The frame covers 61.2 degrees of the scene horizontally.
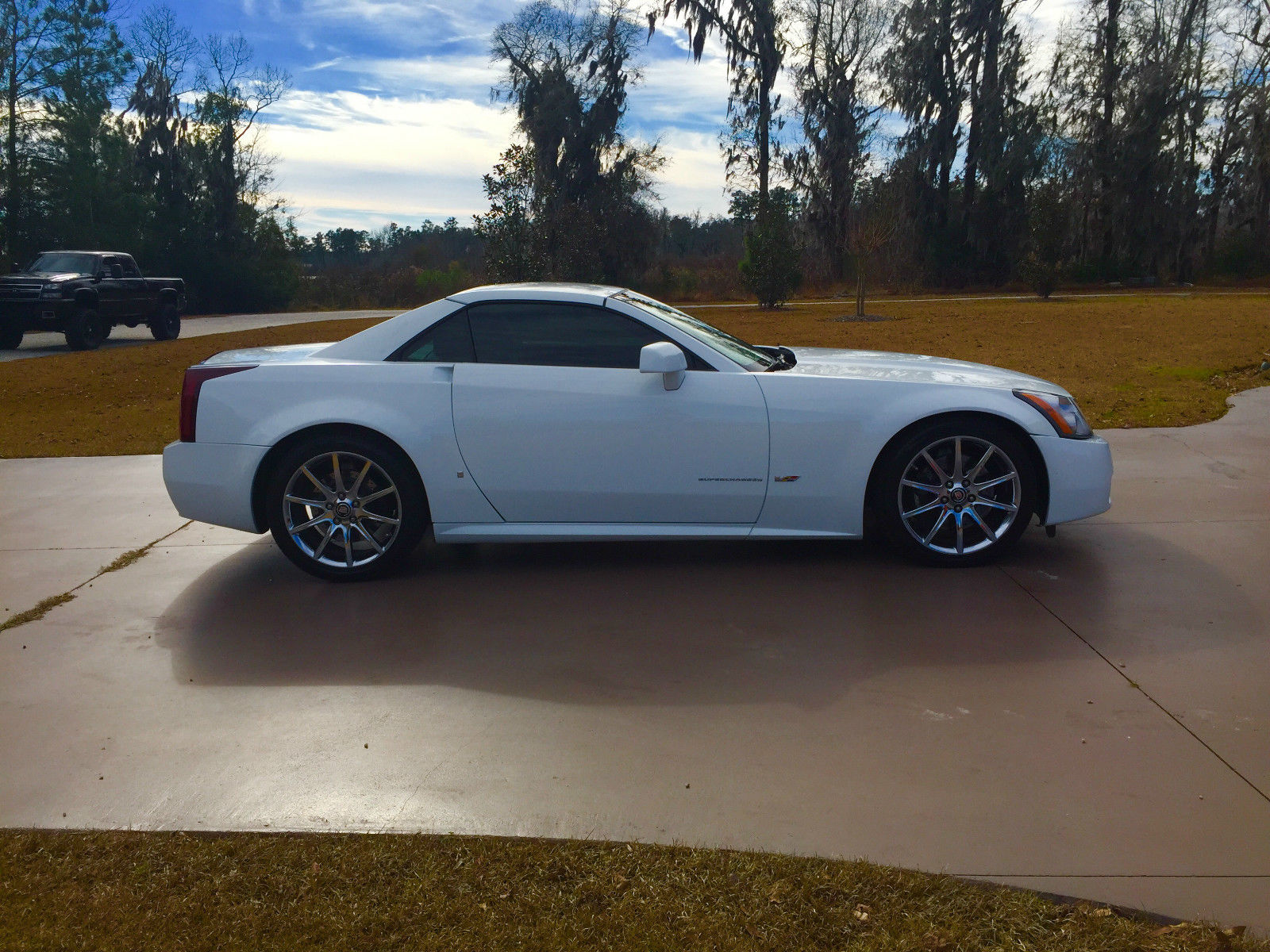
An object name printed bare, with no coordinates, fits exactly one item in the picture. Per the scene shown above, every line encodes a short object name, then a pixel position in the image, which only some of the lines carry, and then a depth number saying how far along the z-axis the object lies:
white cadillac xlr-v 5.11
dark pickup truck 19.94
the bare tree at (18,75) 37.47
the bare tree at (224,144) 42.00
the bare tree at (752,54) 44.25
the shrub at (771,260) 31.16
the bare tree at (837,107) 46.09
